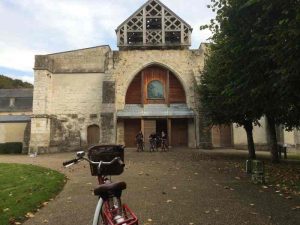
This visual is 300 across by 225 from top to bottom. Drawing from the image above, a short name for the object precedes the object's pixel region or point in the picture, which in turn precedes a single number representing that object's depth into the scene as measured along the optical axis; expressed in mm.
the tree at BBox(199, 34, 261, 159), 7667
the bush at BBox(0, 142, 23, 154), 21249
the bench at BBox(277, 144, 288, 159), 14416
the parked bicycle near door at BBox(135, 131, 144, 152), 17821
